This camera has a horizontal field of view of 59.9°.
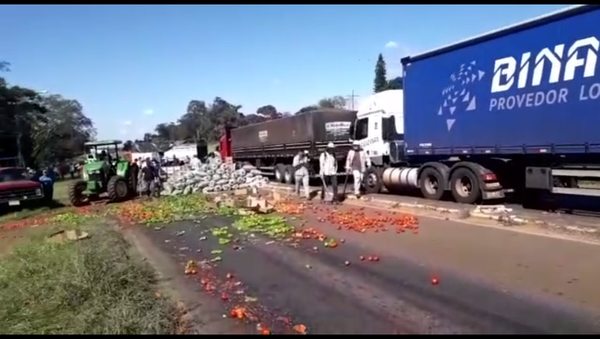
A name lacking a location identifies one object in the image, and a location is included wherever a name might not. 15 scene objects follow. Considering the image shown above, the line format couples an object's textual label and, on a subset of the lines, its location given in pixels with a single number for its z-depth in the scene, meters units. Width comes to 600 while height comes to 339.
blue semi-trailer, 11.41
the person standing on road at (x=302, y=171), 19.40
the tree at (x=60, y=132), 75.44
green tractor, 22.15
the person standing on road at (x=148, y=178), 22.61
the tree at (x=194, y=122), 135.75
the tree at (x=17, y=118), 64.12
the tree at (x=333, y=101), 96.78
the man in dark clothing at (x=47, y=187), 24.33
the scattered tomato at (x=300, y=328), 5.57
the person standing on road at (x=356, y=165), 18.09
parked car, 21.28
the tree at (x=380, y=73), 111.56
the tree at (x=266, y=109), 140.38
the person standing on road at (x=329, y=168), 17.69
